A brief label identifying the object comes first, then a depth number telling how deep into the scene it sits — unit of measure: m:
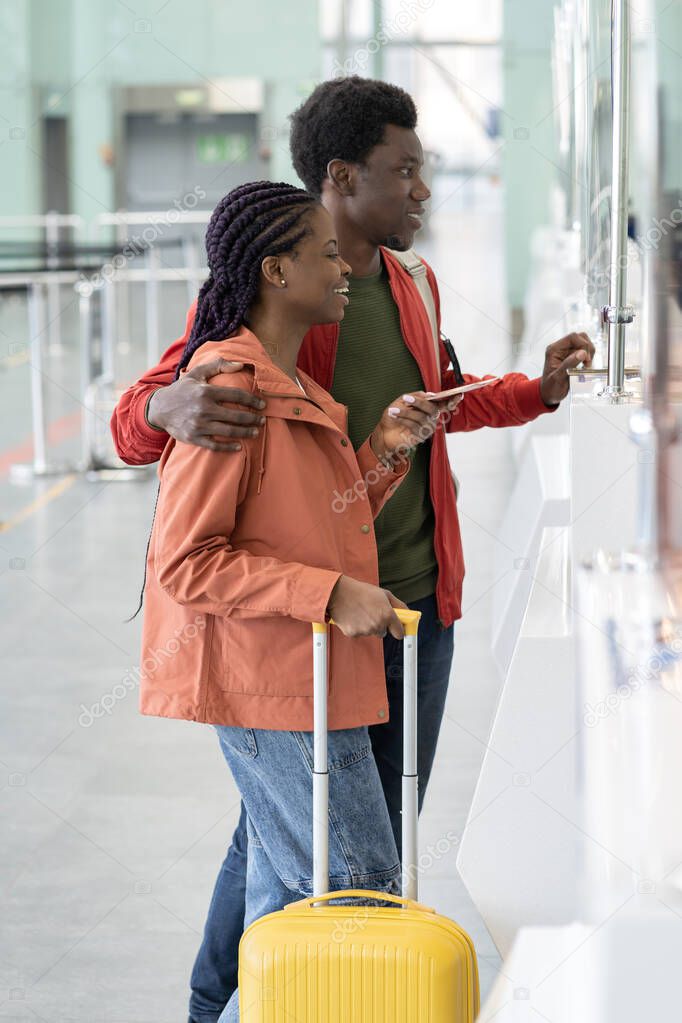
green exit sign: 18.67
